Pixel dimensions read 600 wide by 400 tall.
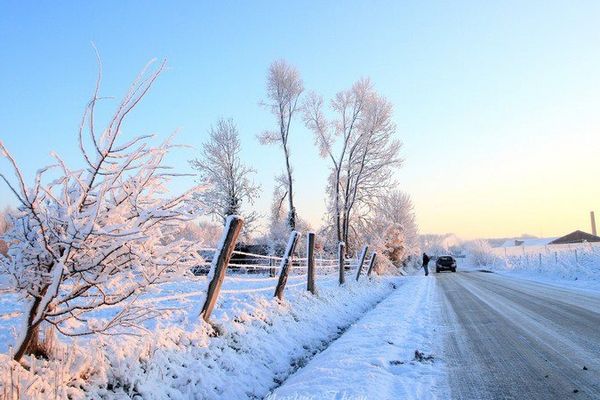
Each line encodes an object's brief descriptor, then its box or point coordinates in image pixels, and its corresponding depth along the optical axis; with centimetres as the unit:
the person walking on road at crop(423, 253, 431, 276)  3361
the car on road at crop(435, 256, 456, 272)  3809
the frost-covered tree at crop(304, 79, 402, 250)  2881
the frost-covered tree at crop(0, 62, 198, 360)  275
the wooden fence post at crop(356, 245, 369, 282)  1650
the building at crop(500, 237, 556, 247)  12046
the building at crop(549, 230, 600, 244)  8394
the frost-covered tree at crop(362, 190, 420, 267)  3111
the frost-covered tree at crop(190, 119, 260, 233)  3362
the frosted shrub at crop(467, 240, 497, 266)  5421
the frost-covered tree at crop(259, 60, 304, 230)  2852
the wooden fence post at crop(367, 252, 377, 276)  1931
